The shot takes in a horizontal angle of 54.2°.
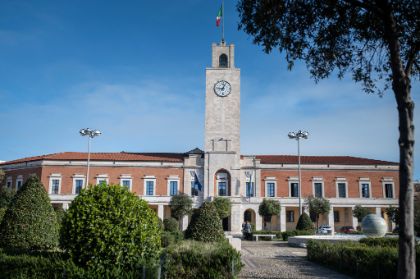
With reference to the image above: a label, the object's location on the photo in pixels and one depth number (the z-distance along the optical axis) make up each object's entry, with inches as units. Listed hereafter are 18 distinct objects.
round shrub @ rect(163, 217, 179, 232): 1144.6
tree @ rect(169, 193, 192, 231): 1603.1
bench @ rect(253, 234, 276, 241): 1211.0
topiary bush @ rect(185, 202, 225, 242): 569.6
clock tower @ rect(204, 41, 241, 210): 1739.7
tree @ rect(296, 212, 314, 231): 1248.8
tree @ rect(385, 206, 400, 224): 1445.6
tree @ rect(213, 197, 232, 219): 1515.7
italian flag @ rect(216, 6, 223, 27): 1776.6
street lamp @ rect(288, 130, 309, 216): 1487.5
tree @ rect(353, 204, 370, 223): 1622.8
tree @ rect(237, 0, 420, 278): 289.3
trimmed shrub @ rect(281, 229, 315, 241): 1172.5
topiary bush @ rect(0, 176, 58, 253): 453.4
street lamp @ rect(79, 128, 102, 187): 1469.0
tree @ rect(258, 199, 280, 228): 1592.0
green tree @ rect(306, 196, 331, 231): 1584.6
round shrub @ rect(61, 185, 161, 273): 359.9
